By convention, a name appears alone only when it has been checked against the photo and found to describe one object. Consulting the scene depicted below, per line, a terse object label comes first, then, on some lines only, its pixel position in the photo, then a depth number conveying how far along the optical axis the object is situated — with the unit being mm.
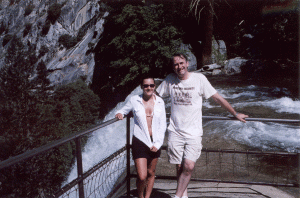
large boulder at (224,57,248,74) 17830
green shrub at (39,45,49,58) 50519
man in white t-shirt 2438
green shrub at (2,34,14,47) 66738
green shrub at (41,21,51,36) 57500
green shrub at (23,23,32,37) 61906
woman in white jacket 2457
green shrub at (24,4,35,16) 66938
